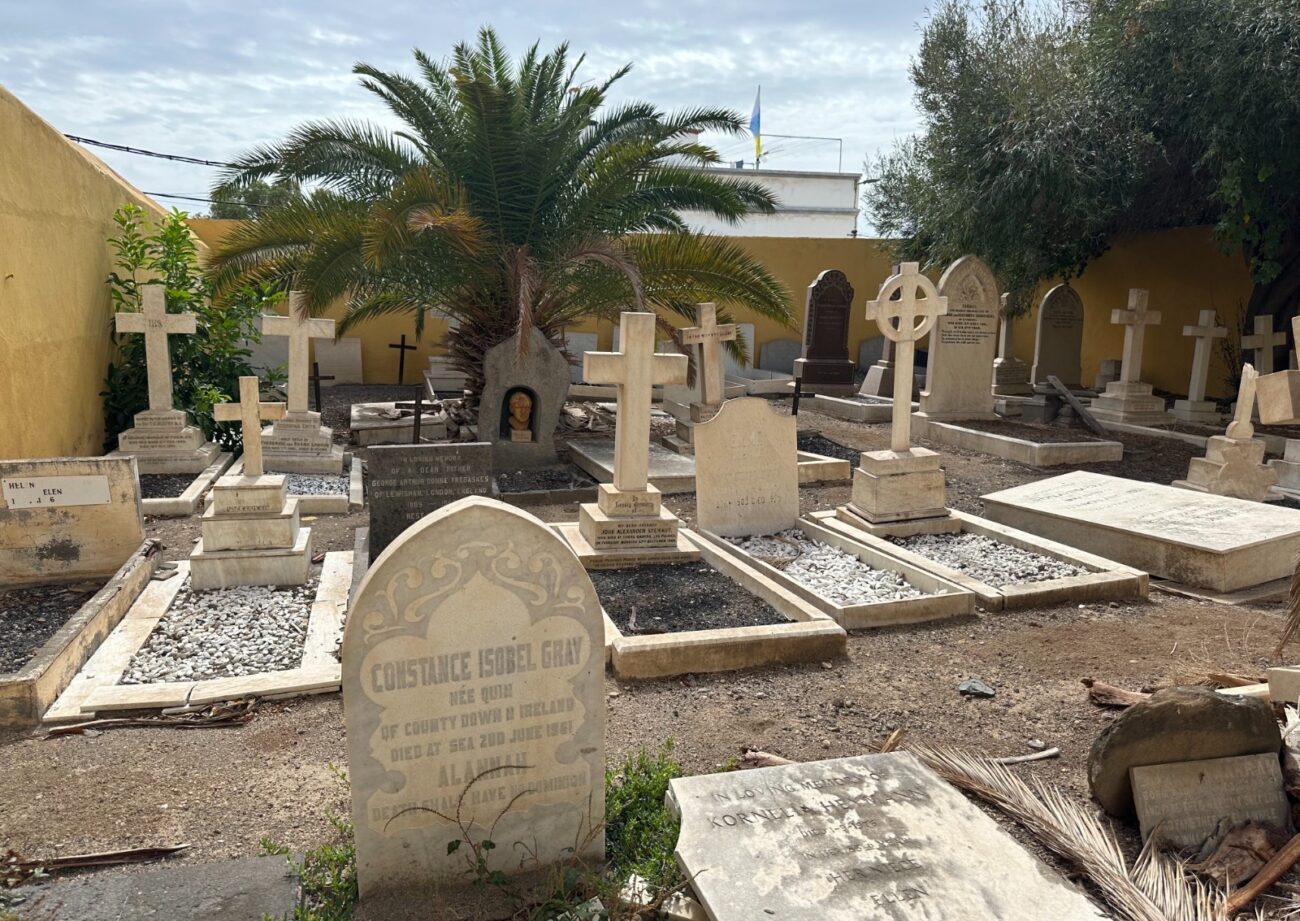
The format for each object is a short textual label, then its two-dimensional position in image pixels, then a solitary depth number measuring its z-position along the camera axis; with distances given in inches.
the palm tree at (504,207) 335.9
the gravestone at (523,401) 352.5
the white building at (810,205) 1259.8
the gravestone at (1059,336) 553.9
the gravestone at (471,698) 94.8
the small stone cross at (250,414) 213.8
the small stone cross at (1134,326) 473.7
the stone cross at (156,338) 335.9
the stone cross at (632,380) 229.1
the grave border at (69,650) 140.6
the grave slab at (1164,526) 218.2
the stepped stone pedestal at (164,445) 320.8
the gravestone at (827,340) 586.6
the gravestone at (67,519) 198.5
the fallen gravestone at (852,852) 88.4
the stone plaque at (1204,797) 108.3
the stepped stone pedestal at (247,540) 202.1
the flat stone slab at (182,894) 93.7
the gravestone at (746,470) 251.1
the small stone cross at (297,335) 352.5
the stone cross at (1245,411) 292.0
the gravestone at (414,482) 219.8
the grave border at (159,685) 146.8
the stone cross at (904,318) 263.4
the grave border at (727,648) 162.2
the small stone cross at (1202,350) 468.8
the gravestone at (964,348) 441.4
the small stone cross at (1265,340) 448.1
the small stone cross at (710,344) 398.9
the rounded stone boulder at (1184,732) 109.4
